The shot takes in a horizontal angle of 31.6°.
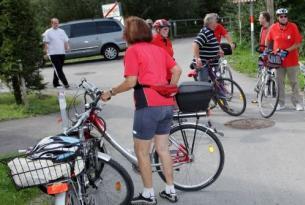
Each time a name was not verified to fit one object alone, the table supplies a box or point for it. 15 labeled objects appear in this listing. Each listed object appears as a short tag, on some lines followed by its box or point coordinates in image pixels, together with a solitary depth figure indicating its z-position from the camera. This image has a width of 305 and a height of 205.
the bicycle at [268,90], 9.43
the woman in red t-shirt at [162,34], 8.31
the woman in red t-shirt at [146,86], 5.08
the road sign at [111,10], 27.73
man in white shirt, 14.94
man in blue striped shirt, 9.50
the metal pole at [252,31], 18.45
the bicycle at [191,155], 5.78
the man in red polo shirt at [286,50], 9.55
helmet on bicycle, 4.45
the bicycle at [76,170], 4.38
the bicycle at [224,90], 9.73
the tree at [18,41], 11.61
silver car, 23.59
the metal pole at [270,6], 14.93
